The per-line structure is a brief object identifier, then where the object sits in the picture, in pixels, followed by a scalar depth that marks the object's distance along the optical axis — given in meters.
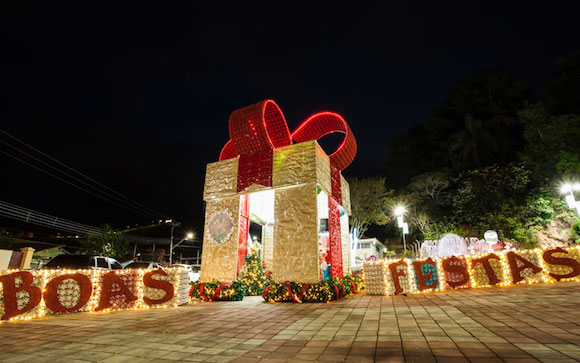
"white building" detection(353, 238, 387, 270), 25.35
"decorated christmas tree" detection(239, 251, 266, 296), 9.29
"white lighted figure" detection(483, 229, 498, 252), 12.60
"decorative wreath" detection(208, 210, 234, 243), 9.12
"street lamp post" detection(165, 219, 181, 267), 26.47
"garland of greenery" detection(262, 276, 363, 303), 7.23
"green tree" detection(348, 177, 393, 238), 23.06
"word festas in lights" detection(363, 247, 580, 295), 7.62
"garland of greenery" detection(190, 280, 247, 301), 8.20
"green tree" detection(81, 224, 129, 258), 22.12
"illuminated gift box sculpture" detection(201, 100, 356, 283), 8.16
